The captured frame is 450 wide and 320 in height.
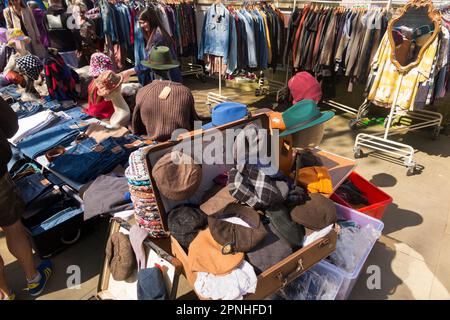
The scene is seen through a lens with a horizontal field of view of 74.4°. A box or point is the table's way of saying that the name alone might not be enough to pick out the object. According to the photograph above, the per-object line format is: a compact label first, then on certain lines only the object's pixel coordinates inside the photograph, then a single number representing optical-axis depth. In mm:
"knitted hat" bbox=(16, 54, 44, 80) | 4085
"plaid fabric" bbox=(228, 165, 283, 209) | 1843
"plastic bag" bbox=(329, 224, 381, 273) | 2152
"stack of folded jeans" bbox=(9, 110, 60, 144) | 3344
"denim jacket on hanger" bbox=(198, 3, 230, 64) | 5172
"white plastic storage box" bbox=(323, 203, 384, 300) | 2016
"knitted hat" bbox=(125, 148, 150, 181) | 1853
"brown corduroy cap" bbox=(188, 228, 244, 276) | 1547
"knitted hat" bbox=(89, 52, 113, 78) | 3857
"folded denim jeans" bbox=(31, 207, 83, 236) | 2505
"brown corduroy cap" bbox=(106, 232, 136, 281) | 2072
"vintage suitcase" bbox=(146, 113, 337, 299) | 1642
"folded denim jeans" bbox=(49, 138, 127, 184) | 2723
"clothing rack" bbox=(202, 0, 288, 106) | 5852
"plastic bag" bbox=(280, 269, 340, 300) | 2023
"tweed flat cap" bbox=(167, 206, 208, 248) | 1781
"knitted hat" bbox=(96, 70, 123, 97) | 3178
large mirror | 3610
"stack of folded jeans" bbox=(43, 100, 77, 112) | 4016
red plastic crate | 2584
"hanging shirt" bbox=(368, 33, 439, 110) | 3646
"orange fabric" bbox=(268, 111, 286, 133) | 2158
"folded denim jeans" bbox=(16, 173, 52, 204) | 2631
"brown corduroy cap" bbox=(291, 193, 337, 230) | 1885
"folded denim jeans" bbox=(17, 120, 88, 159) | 3109
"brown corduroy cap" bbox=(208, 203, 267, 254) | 1636
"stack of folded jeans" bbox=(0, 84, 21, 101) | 4208
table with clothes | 2512
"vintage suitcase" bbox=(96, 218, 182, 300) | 1775
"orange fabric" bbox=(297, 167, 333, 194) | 2191
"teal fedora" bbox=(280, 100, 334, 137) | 2152
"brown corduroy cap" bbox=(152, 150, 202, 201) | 1720
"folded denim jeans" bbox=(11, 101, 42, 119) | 3777
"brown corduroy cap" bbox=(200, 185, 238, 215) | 1886
